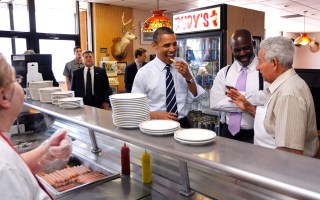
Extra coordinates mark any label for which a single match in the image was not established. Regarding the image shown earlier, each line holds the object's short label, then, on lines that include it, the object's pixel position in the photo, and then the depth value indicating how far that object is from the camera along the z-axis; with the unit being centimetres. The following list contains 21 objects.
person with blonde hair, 79
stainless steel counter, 81
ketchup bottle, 178
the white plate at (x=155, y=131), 128
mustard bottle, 165
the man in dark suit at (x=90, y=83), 448
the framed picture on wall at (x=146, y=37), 932
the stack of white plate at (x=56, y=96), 219
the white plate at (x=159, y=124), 133
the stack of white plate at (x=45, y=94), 231
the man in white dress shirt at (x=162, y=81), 240
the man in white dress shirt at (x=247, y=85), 229
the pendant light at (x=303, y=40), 1174
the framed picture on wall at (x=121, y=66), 855
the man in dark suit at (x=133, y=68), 578
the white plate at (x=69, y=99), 199
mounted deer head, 819
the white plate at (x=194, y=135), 116
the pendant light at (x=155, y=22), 597
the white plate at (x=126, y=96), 140
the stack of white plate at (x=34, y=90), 254
